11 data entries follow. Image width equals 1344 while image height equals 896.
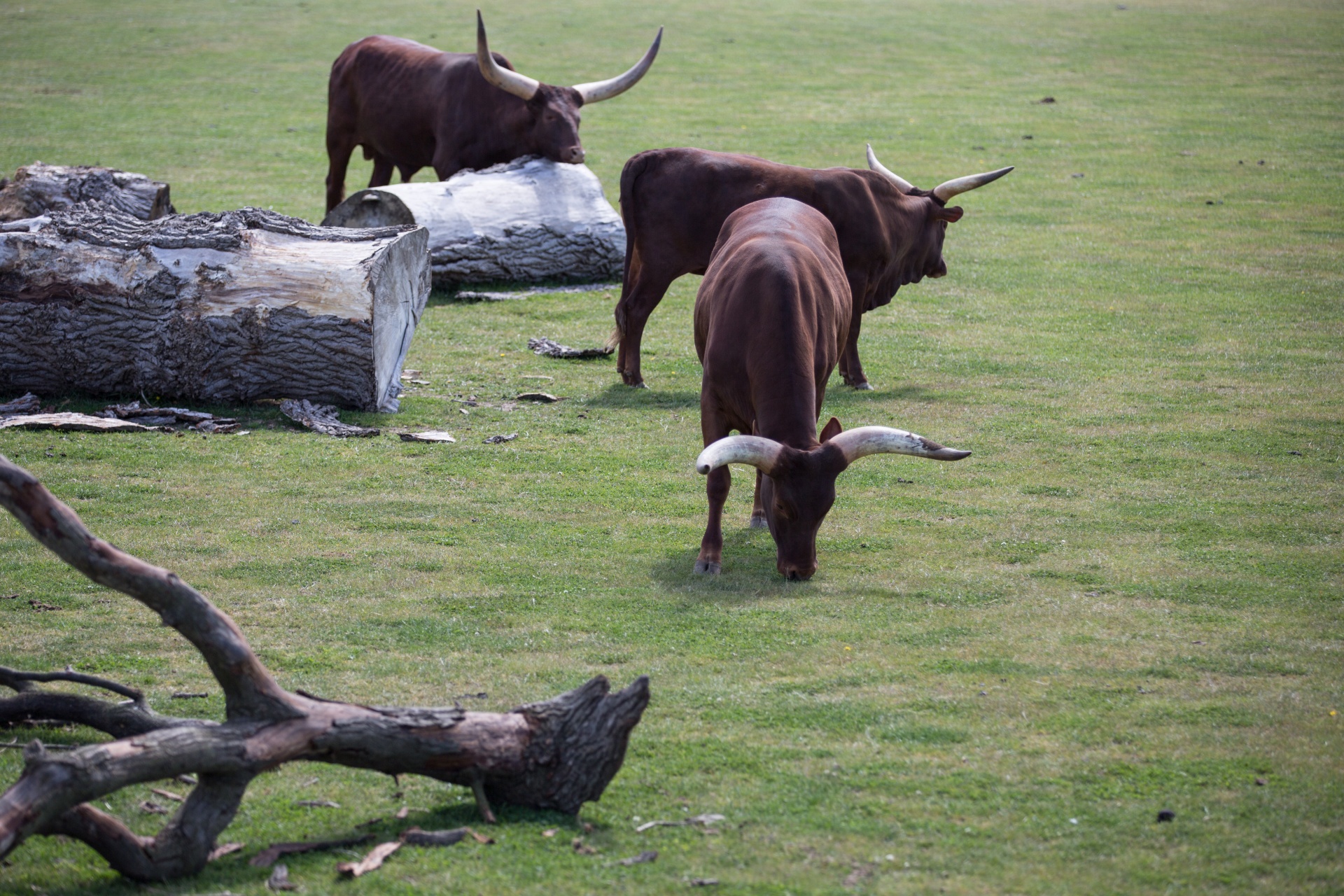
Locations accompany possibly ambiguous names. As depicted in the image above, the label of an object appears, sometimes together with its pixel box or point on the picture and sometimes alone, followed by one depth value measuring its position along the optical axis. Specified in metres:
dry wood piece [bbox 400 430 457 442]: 18.17
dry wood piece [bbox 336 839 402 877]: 8.00
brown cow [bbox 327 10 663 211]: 26.78
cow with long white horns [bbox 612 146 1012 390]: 21.12
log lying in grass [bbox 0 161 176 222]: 24.12
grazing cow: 12.88
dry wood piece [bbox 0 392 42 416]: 18.19
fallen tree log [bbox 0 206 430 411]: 18.17
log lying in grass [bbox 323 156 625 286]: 25.11
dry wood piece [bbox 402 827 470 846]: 8.34
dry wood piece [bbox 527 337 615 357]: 23.05
